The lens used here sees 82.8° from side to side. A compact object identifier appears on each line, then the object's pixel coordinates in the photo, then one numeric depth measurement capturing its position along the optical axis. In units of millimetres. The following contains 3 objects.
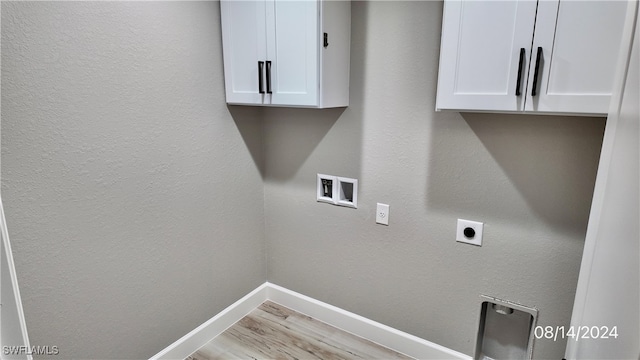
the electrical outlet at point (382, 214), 1985
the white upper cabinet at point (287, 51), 1678
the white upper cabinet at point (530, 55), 1180
